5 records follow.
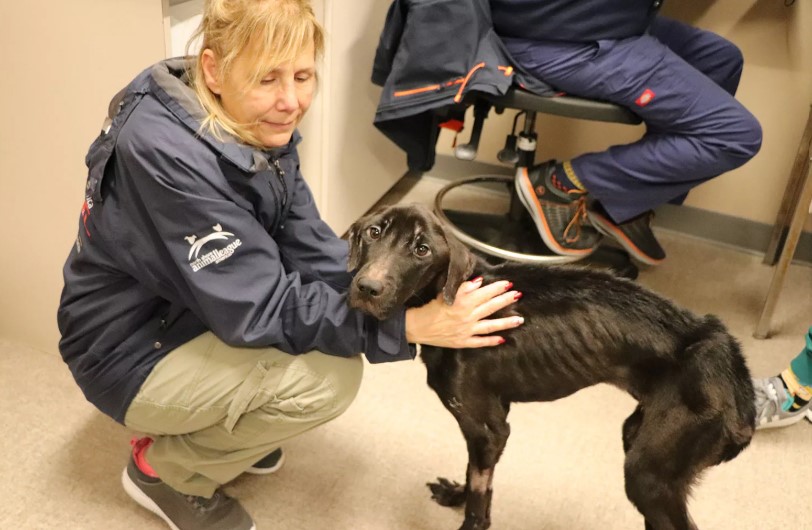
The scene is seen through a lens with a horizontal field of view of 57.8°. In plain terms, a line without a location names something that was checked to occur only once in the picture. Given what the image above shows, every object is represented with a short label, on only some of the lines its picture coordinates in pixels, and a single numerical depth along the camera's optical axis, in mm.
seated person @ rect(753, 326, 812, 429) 2082
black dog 1370
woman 1327
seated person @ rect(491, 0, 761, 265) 2162
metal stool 2234
